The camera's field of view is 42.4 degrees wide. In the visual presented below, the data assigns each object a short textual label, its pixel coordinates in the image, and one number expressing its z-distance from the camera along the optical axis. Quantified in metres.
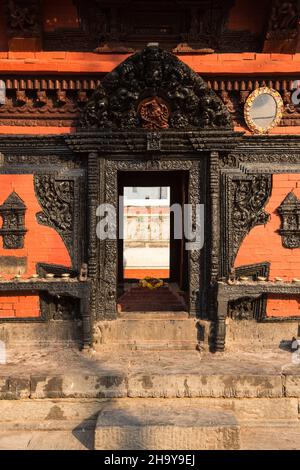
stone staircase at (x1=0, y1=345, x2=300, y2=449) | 4.47
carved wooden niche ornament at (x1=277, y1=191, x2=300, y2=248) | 5.99
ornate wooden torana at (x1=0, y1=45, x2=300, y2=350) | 5.78
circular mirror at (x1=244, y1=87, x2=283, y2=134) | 5.95
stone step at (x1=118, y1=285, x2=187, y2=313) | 7.03
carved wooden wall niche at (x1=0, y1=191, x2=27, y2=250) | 5.98
